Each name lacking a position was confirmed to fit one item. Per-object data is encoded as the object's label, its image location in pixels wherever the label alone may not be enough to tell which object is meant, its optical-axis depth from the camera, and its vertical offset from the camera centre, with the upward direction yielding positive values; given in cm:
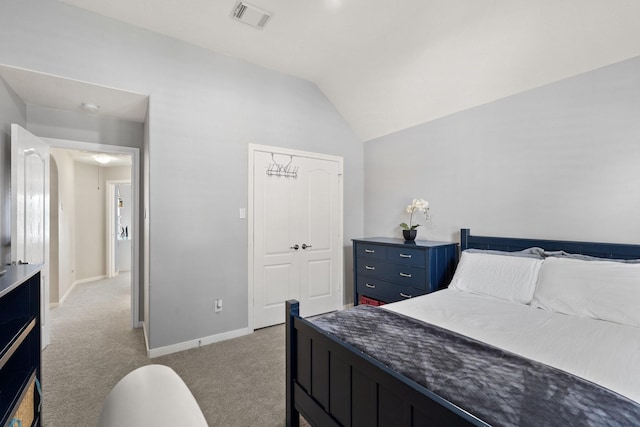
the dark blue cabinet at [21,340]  148 -70
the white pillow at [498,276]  229 -52
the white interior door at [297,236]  349 -33
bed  104 -66
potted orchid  346 -2
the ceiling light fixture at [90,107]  299 +103
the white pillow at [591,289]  183 -51
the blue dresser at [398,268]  302 -62
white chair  59 -41
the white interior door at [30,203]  235 +6
